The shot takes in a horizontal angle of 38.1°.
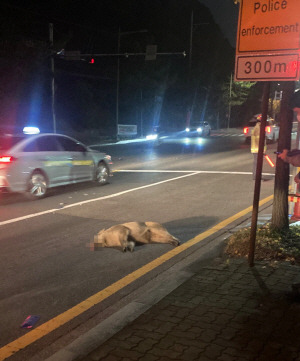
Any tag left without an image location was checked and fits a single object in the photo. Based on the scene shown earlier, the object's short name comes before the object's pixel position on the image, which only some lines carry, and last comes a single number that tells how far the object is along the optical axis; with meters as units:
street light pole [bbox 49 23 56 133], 25.90
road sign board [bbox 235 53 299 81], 4.97
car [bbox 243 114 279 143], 26.65
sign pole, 5.22
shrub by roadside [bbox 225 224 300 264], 5.55
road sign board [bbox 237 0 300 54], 4.98
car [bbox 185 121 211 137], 39.24
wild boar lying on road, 6.50
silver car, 9.89
